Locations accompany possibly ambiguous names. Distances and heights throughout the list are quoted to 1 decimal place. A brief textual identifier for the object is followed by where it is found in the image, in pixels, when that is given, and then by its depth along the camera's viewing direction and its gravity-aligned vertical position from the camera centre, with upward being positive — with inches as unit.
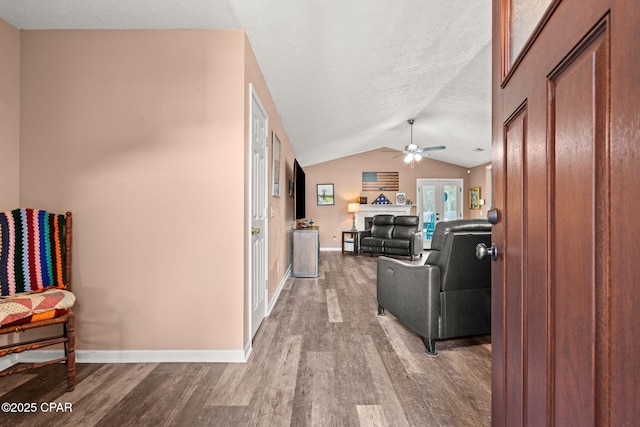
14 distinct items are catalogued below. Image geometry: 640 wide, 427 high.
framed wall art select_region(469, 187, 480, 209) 329.4 +14.9
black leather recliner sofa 264.2 -22.5
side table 292.2 -27.2
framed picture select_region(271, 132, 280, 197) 132.6 +19.8
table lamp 319.0 +3.9
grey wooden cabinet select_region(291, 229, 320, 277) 184.2 -26.8
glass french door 343.0 +11.7
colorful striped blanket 69.6 -9.0
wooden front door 16.8 -0.4
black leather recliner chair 83.6 -20.8
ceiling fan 236.1 +46.2
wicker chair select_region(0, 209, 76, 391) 62.9 -15.3
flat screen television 195.9 +14.3
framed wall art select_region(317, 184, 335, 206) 334.6 +21.3
